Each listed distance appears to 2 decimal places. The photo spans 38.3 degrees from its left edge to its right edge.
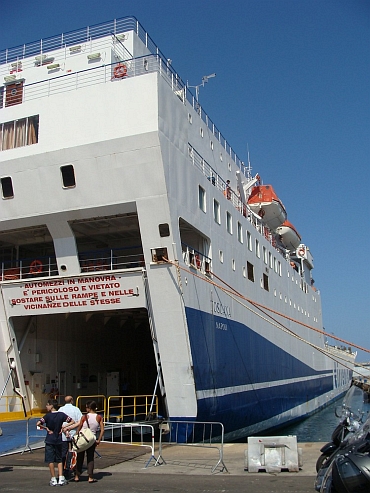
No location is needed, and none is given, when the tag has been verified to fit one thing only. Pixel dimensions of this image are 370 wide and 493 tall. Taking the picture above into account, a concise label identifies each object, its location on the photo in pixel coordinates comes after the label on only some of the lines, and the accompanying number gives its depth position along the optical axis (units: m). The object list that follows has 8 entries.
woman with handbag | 9.11
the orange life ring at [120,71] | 16.53
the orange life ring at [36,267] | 17.50
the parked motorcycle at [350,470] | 4.62
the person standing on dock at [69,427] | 9.18
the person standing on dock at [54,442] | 8.81
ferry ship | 14.96
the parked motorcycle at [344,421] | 6.97
